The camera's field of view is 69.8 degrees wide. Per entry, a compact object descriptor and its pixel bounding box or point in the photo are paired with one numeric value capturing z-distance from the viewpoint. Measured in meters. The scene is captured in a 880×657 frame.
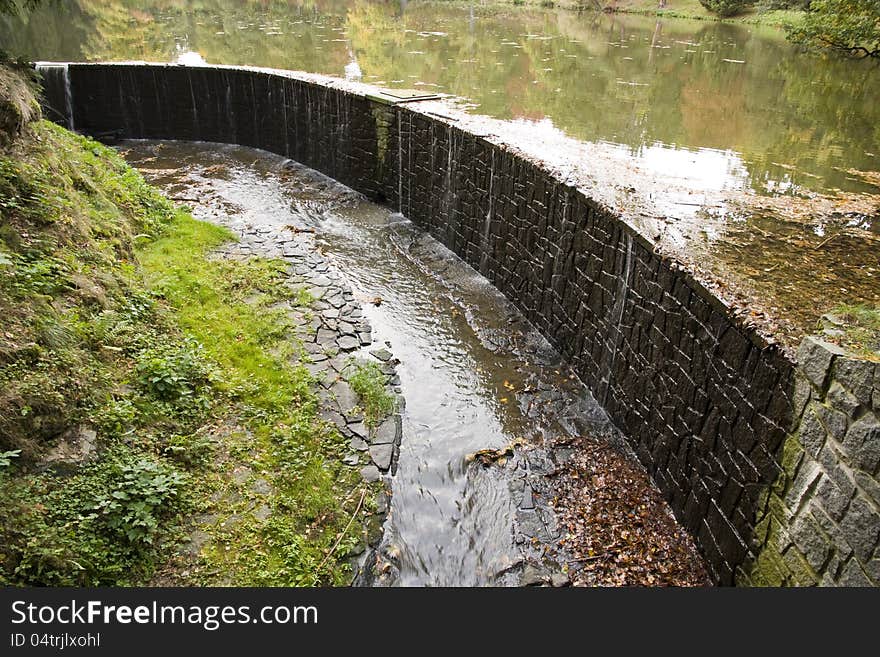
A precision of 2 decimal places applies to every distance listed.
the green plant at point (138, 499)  3.50
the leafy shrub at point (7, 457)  3.27
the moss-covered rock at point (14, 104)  5.79
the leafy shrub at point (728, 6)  28.91
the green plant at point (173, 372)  4.57
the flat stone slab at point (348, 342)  6.11
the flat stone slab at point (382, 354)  6.16
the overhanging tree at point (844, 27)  17.47
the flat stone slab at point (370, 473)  4.66
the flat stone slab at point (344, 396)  5.26
